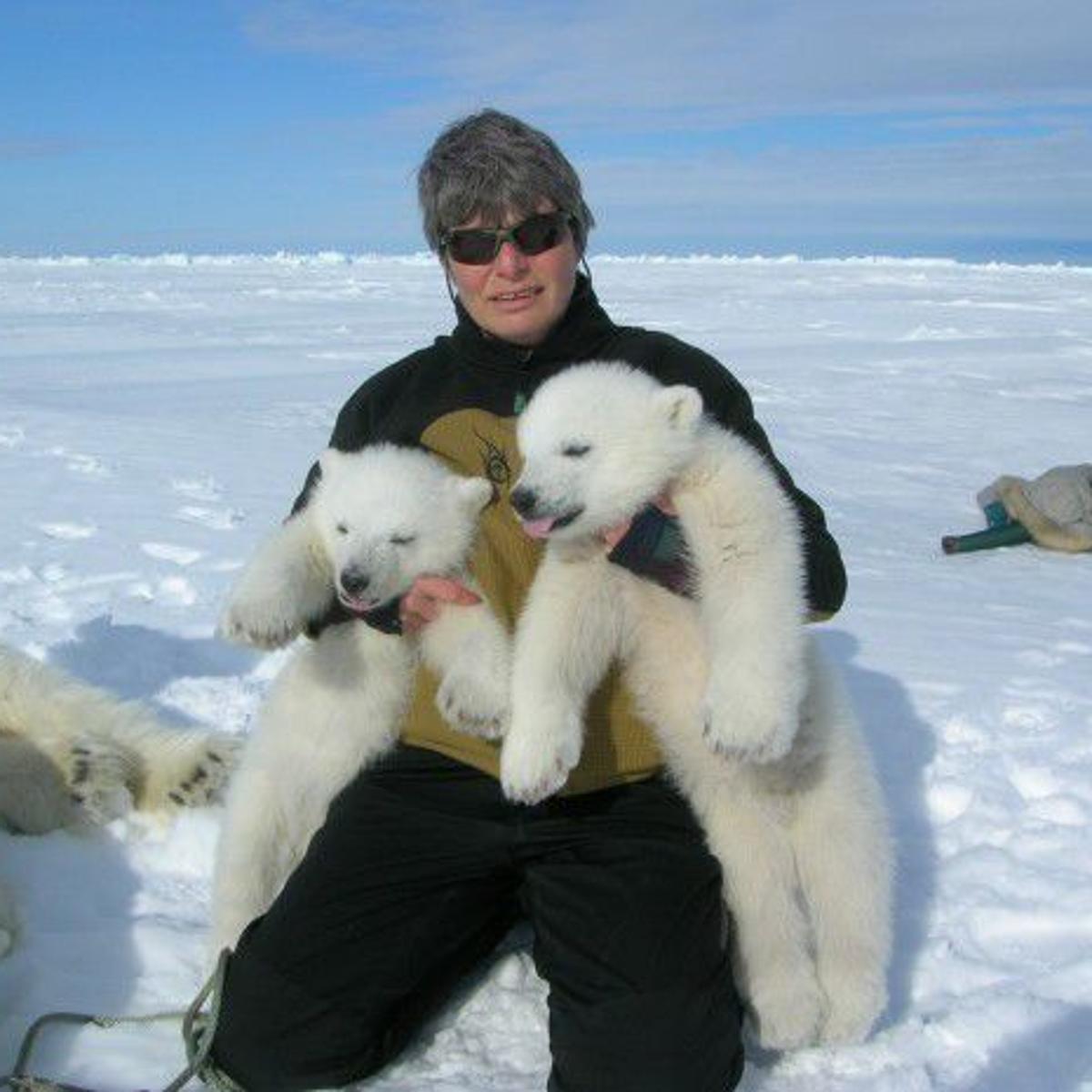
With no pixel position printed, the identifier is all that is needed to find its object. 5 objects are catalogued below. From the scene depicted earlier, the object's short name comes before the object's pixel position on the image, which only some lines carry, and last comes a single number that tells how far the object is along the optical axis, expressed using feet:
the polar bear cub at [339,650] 7.06
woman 6.18
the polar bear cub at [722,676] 6.17
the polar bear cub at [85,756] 8.46
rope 6.13
